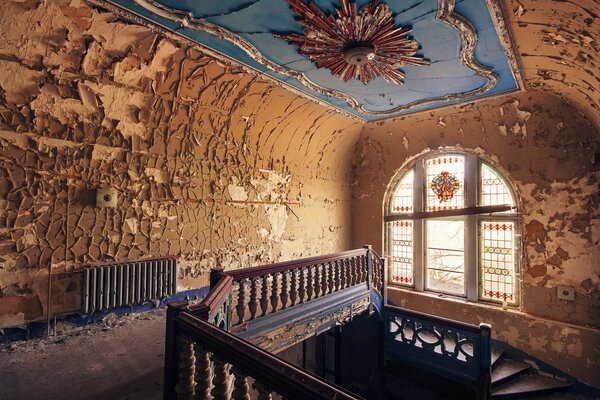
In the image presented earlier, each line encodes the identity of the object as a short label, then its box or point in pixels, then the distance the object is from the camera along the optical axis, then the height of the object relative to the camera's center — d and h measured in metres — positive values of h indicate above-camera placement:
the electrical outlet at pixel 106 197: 3.76 +0.12
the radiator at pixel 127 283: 3.68 -0.96
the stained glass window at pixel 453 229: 6.18 -0.42
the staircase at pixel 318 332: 1.71 -1.24
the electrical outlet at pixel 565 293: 5.25 -1.39
